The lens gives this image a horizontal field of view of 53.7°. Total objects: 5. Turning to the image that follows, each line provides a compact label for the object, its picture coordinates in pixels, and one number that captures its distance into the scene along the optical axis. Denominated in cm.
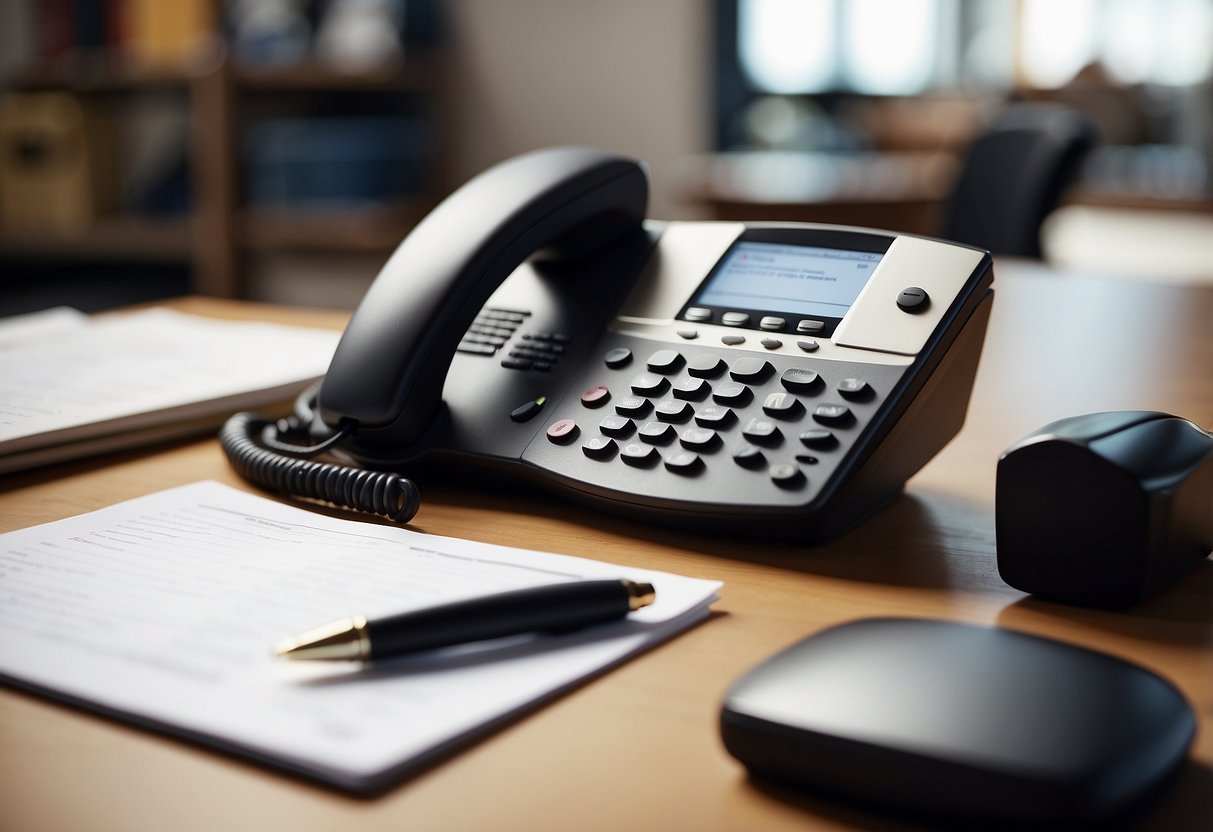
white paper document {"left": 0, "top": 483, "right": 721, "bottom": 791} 34
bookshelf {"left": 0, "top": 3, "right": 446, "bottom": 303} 263
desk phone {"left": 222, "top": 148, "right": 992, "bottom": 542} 50
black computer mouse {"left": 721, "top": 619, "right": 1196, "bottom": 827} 28
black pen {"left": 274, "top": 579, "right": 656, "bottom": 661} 36
